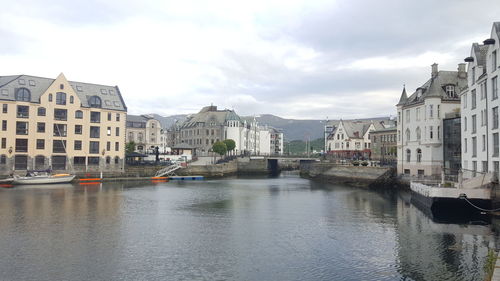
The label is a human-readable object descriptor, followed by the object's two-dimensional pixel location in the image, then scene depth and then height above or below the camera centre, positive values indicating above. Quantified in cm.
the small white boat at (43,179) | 7278 -508
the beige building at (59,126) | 7938 +592
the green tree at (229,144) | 13175 +327
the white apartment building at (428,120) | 6612 +622
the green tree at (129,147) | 12240 +192
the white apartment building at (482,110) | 4191 +547
